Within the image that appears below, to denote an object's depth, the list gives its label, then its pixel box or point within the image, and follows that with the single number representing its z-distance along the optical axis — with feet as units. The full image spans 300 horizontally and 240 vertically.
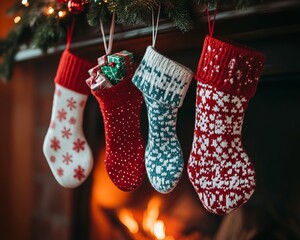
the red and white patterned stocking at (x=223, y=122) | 3.23
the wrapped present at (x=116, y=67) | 3.74
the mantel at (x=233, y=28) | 3.07
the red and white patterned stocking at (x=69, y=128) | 4.33
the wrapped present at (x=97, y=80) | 3.75
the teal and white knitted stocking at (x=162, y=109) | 3.45
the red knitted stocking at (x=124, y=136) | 3.86
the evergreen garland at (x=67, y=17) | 3.49
